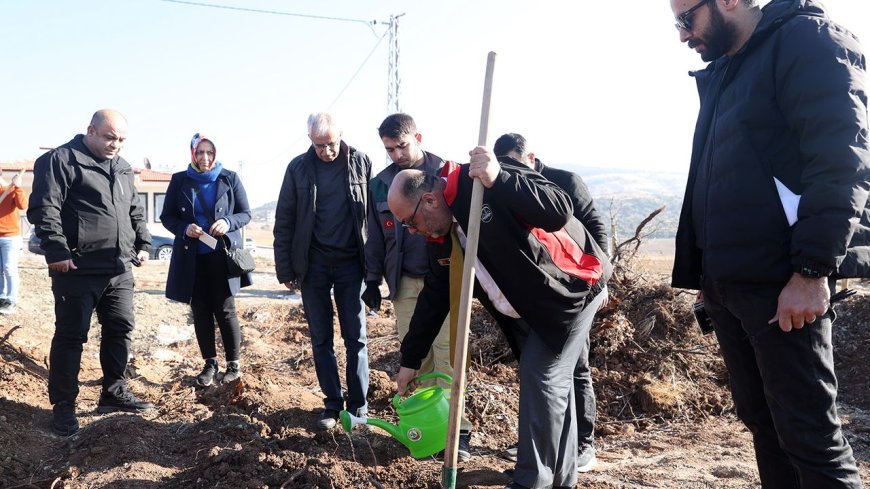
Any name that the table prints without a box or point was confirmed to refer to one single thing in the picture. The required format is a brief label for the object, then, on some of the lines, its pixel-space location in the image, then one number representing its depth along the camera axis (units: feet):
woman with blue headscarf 16.52
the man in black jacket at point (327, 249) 14.34
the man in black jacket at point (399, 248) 13.19
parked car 61.46
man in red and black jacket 8.80
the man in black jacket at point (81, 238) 13.89
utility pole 88.20
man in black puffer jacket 6.67
